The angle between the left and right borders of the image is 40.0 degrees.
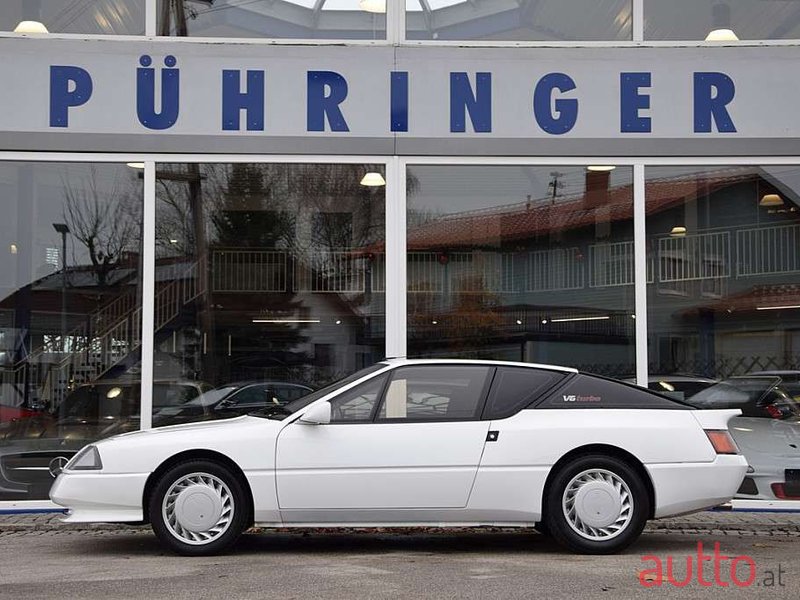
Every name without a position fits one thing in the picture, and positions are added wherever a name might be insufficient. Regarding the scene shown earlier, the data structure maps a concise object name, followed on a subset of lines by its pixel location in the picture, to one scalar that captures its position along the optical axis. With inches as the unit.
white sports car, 304.2
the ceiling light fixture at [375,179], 430.0
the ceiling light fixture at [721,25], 437.1
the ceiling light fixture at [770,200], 433.7
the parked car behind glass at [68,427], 408.5
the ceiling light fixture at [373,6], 434.9
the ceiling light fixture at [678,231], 432.1
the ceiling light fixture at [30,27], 422.9
